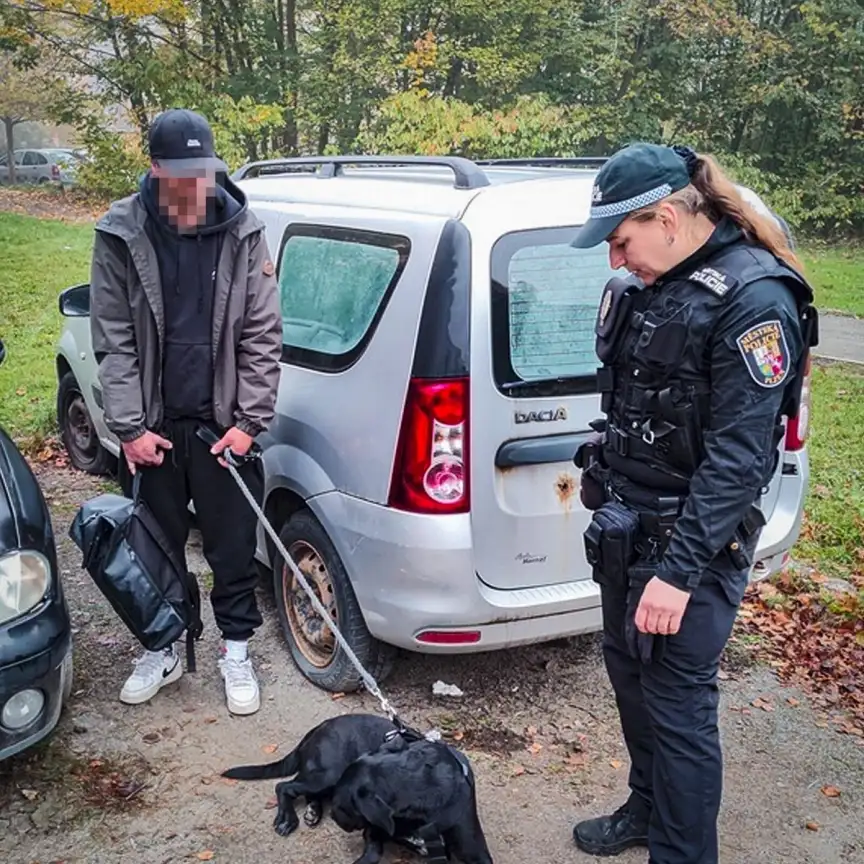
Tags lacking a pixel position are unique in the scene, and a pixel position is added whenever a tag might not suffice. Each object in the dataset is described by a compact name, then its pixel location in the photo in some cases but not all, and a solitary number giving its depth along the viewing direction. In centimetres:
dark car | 290
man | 328
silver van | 313
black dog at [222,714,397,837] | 303
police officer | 220
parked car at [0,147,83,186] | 3347
